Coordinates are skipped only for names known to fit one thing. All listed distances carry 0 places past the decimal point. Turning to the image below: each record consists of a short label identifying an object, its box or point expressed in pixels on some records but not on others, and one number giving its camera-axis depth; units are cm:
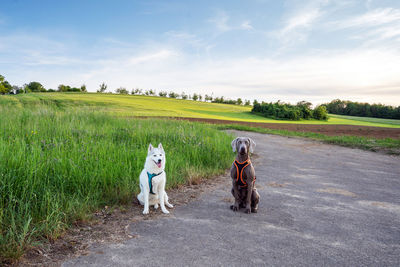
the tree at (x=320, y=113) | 5303
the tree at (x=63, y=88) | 9189
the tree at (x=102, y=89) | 8506
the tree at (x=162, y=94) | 8688
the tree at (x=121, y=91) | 8756
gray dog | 477
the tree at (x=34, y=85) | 11181
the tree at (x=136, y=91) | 8769
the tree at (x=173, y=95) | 8756
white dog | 442
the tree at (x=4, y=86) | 8726
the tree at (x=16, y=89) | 9969
